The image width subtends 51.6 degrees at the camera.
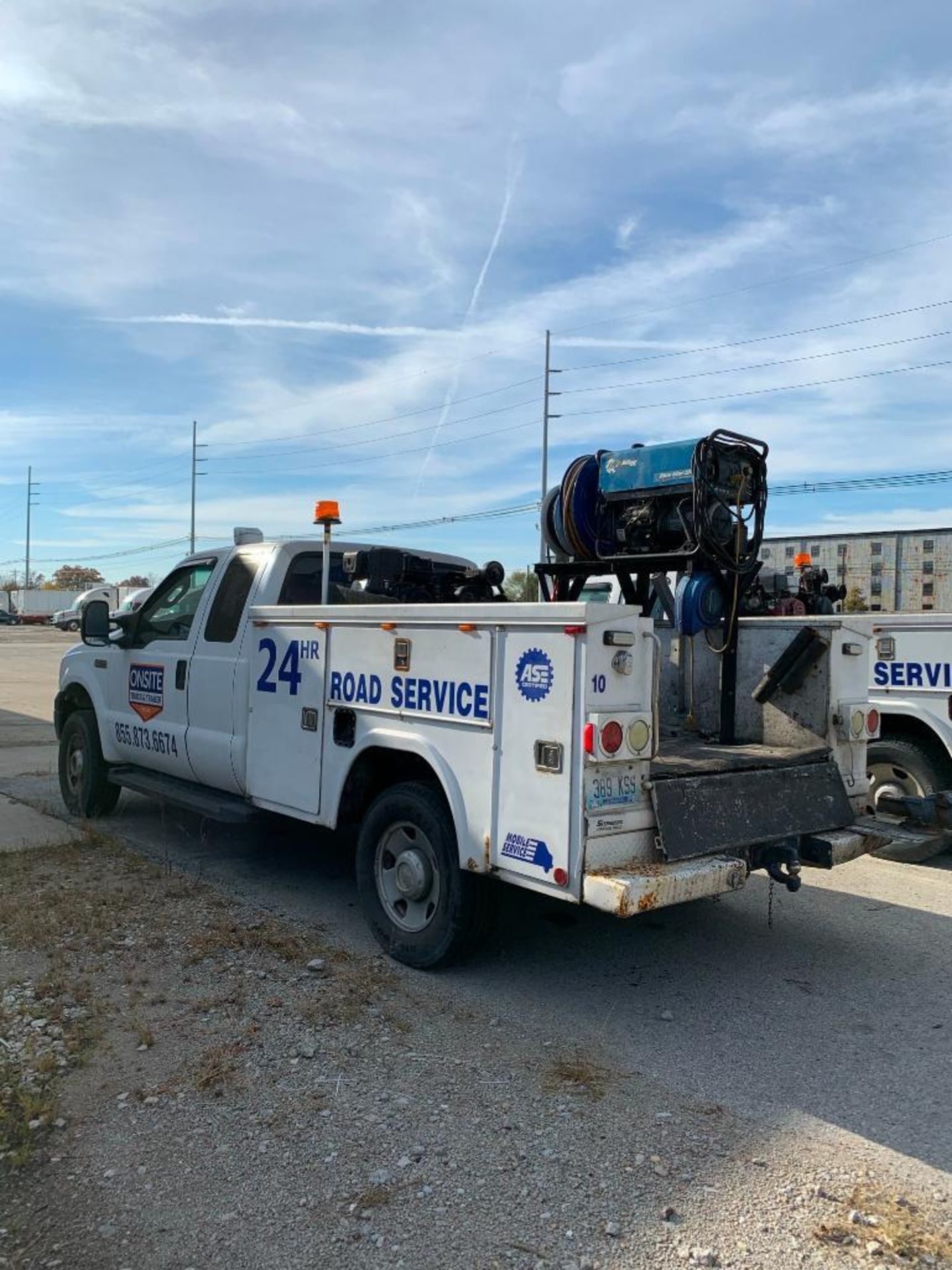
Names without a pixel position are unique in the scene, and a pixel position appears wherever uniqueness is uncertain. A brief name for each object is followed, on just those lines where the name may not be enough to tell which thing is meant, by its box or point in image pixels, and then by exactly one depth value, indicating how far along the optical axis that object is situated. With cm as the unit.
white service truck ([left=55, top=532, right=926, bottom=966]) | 386
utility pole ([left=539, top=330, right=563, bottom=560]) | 3995
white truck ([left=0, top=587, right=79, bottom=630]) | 8831
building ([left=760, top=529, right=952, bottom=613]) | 6612
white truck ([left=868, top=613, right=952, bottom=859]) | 693
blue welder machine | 501
